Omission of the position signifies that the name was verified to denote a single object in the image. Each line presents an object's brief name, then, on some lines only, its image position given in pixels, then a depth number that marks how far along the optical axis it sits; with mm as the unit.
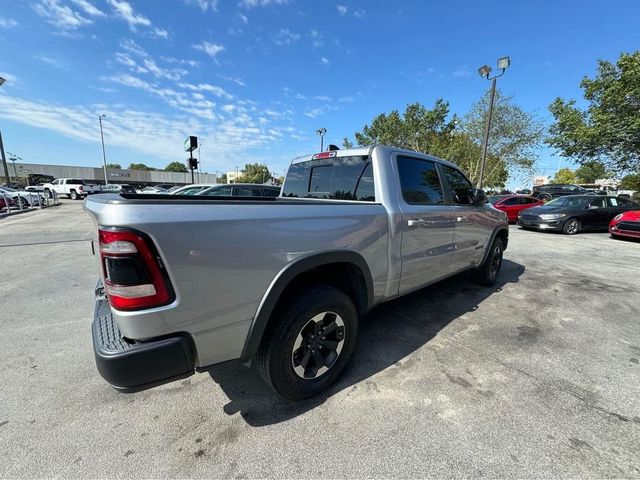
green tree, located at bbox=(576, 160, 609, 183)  18125
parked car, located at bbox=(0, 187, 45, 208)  18478
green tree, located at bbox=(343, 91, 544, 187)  24484
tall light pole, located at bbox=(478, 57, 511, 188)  13874
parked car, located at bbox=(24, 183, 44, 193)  31692
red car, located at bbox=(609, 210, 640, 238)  9781
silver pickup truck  1544
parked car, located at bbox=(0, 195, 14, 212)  14780
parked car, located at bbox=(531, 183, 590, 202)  28197
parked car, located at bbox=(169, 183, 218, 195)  13359
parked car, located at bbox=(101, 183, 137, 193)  31052
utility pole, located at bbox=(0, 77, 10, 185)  21219
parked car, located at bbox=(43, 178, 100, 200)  31031
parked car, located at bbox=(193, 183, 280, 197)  10938
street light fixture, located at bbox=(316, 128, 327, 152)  28609
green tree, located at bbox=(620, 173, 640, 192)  18872
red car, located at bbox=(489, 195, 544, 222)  14129
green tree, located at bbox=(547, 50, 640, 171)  14805
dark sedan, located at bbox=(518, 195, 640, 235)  11383
